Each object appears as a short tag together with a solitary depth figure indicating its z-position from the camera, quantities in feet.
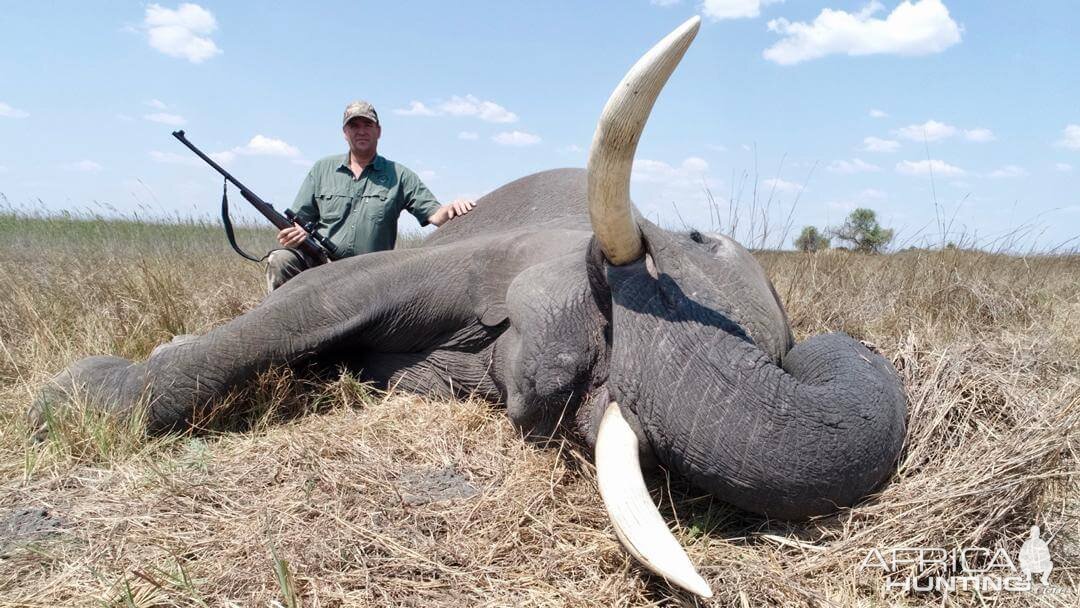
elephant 7.44
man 18.22
